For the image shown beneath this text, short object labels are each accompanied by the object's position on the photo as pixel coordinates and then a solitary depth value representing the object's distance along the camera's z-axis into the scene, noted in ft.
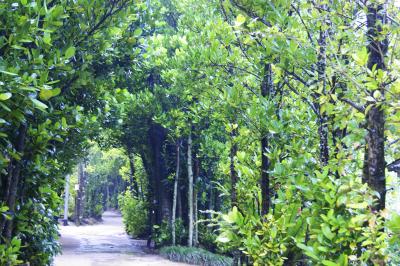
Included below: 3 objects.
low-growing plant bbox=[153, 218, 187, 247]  38.78
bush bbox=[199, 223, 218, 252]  37.32
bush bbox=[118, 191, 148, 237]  51.88
